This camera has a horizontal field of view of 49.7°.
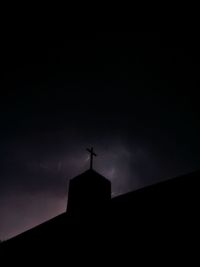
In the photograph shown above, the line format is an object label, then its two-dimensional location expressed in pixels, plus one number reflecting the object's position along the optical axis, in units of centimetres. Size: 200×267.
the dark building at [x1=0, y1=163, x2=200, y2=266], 643
